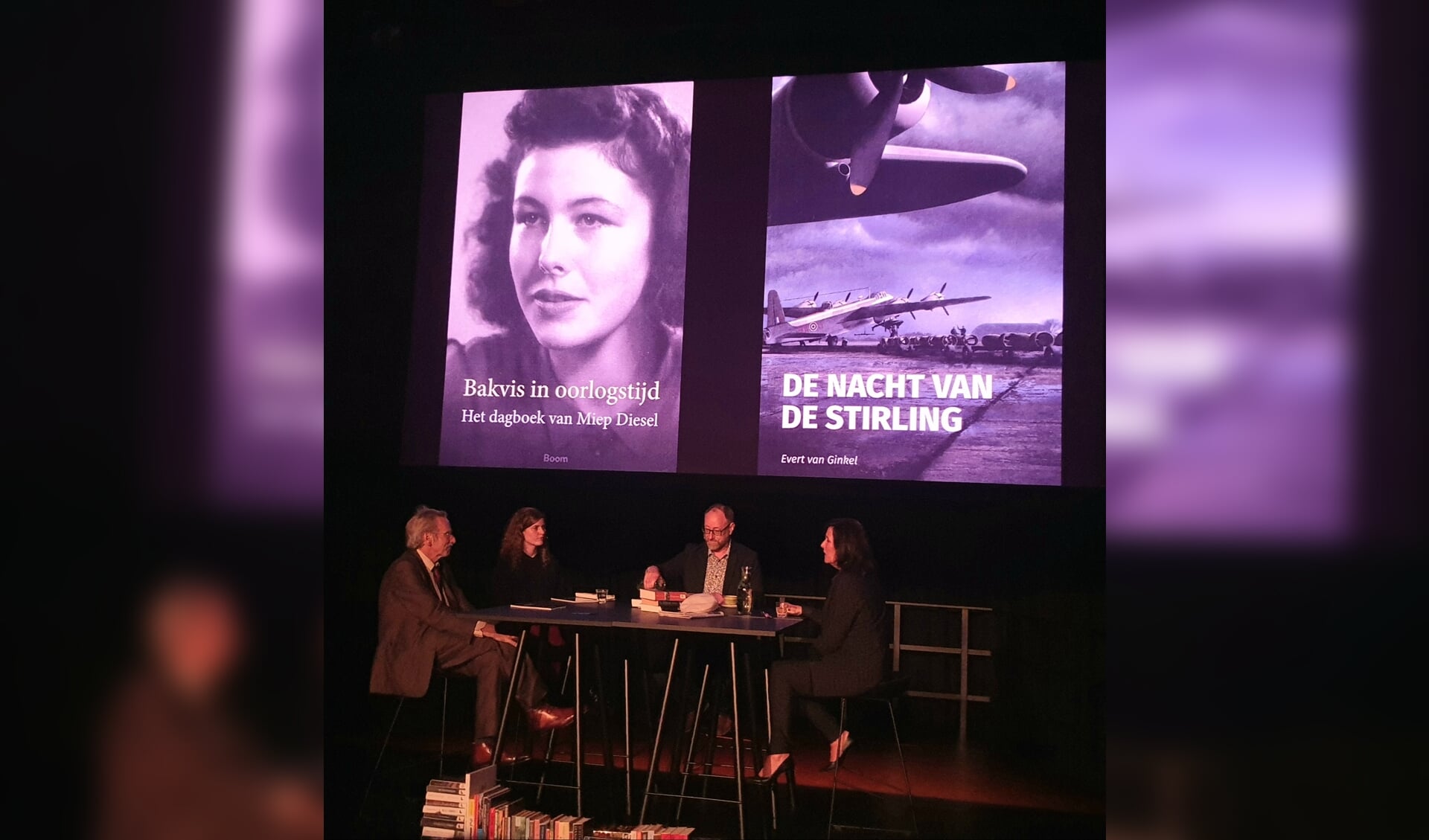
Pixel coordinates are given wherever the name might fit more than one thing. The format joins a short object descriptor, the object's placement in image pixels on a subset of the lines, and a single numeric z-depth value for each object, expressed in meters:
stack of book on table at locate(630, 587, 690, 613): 4.96
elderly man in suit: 5.00
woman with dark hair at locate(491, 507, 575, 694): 5.39
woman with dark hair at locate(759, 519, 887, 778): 4.59
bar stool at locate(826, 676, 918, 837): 4.52
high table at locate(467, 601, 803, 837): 4.44
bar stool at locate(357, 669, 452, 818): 5.12
